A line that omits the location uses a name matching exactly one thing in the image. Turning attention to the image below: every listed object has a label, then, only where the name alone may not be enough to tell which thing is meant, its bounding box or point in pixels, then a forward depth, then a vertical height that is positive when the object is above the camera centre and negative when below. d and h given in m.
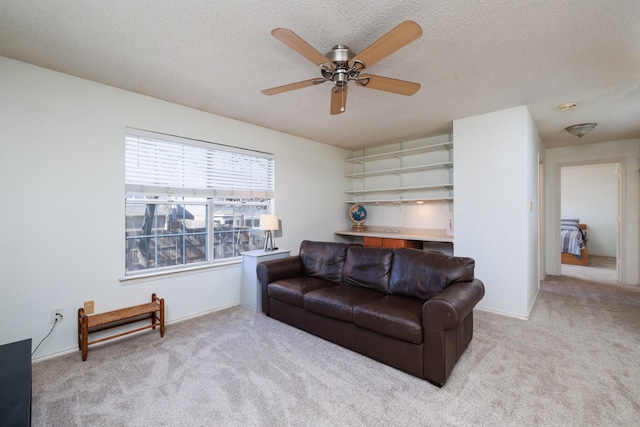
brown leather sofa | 2.02 -0.77
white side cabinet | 3.46 -0.82
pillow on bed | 6.65 -0.20
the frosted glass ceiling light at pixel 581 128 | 3.75 +1.18
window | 2.96 +0.16
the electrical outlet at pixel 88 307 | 2.59 -0.87
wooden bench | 2.37 -0.96
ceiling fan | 1.50 +0.97
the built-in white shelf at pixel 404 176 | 4.43 +0.68
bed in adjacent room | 6.18 -0.65
